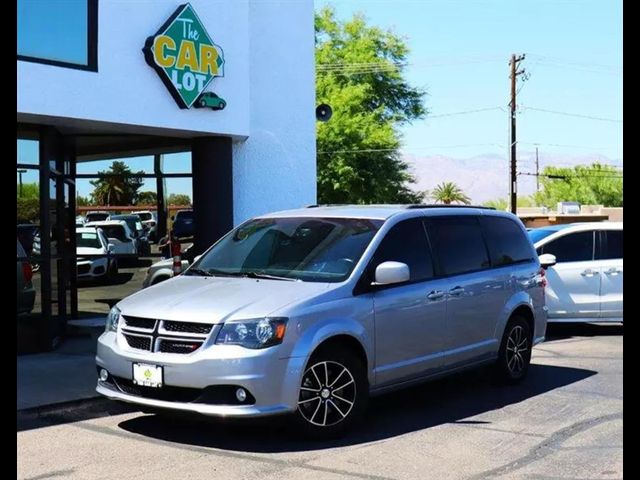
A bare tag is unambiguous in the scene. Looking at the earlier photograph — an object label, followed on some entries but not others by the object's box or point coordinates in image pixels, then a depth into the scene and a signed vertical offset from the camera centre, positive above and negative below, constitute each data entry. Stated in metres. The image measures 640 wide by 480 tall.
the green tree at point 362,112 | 44.25 +6.54
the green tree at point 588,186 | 93.75 +4.29
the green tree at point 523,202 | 109.76 +2.94
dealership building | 9.80 +1.60
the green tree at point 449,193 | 85.50 +3.25
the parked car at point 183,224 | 12.64 +0.03
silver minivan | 5.91 -0.72
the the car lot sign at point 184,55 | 10.73 +2.25
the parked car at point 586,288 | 11.91 -0.93
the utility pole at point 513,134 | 42.09 +4.58
